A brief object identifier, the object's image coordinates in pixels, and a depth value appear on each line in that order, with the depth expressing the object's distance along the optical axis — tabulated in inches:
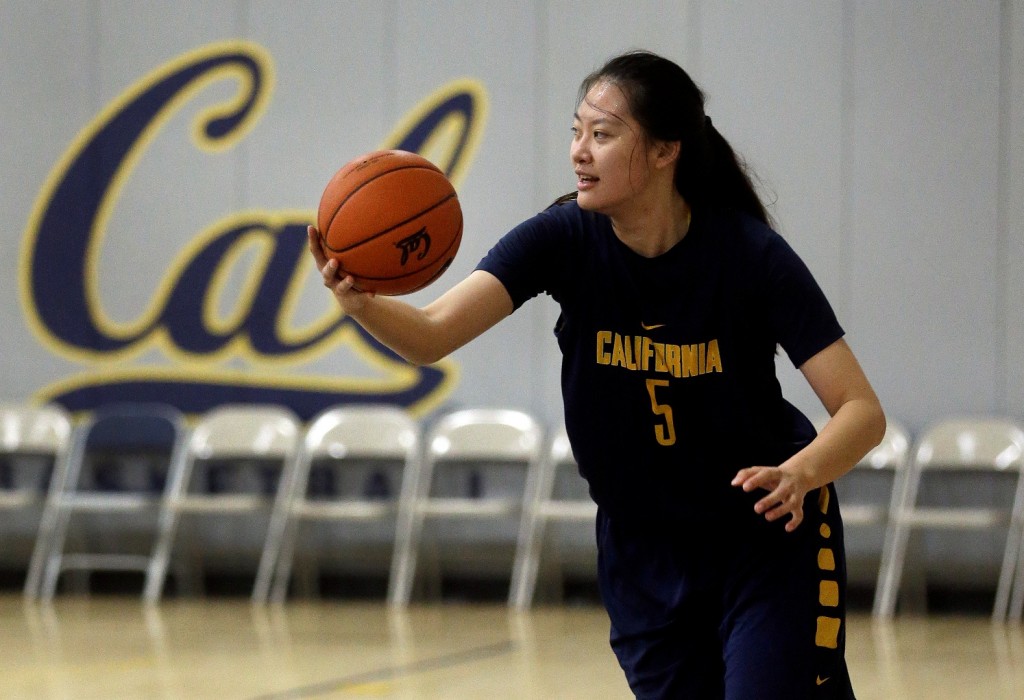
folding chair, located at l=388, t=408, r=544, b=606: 555.9
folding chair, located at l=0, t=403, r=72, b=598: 589.3
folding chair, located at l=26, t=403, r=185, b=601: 588.4
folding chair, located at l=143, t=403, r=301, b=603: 570.9
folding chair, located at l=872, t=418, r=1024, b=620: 509.7
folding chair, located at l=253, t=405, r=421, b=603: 564.7
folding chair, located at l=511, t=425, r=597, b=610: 532.7
